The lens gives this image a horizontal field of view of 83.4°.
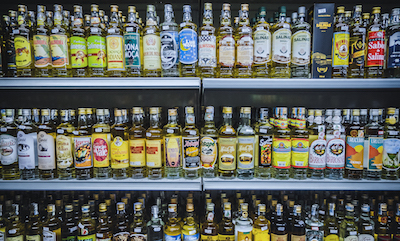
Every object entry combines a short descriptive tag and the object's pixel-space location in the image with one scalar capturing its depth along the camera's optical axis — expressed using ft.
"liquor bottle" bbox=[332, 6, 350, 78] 4.51
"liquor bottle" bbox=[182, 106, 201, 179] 4.54
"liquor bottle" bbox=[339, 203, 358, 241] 4.67
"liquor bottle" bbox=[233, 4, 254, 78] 4.51
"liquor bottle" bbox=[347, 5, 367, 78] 4.54
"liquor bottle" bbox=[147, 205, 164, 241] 4.76
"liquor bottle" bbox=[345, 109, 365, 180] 4.55
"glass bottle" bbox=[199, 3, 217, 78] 4.50
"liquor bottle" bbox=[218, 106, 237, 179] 4.52
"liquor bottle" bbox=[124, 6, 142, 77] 4.53
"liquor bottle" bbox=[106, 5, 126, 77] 4.52
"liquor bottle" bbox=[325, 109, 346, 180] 4.55
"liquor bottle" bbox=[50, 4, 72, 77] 4.53
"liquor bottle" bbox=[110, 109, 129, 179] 4.57
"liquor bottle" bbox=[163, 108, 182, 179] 4.57
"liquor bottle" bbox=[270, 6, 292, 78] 4.50
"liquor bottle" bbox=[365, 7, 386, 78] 4.44
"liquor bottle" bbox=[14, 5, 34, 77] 4.57
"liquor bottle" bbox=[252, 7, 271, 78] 4.53
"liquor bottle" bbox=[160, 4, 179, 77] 4.49
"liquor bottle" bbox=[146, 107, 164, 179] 4.52
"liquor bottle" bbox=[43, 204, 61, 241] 4.65
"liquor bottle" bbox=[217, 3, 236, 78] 4.52
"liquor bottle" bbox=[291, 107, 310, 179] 4.52
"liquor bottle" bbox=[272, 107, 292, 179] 4.52
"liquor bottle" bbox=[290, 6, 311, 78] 4.51
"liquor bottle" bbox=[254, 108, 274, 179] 4.59
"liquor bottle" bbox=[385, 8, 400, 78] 4.46
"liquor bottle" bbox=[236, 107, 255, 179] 4.54
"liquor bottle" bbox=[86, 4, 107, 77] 4.50
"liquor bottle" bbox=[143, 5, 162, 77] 4.52
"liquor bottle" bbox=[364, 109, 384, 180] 4.51
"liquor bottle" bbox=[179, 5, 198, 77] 4.47
